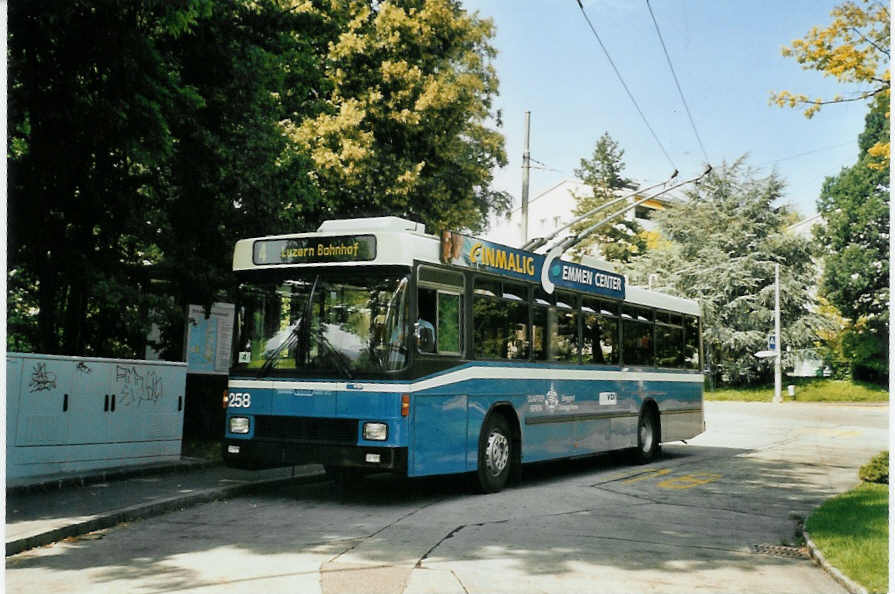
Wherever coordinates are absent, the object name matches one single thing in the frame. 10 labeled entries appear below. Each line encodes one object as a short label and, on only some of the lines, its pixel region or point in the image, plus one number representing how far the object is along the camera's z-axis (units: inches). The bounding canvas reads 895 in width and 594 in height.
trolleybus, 400.8
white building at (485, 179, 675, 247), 3132.4
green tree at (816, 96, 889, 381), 1967.3
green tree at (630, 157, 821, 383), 2022.6
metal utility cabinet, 438.6
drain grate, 322.7
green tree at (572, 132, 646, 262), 2610.7
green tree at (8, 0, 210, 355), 446.6
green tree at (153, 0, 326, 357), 565.6
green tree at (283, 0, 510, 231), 978.7
